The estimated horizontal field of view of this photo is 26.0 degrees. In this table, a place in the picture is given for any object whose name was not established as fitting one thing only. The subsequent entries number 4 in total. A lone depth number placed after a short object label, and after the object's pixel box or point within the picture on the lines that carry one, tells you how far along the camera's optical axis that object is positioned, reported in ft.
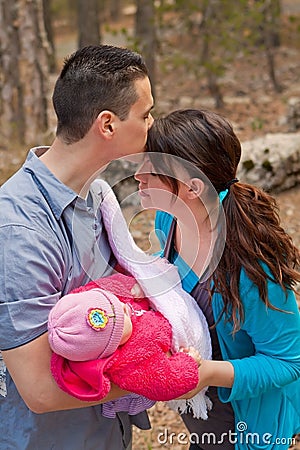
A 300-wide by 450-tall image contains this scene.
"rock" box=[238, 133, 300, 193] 19.77
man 5.74
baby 5.62
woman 6.70
